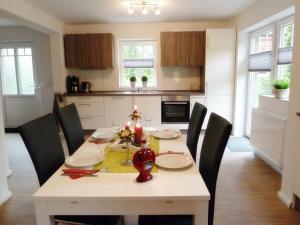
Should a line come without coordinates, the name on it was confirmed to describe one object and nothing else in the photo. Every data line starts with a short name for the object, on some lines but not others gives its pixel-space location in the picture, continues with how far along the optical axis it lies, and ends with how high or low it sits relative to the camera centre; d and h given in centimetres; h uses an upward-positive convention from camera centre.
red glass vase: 128 -44
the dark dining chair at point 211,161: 141 -52
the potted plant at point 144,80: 516 -2
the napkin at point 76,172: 141 -54
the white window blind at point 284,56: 318 +29
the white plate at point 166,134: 218 -50
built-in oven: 484 -61
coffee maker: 507 -8
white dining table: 118 -59
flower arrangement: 150 -34
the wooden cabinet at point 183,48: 484 +61
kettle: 518 -13
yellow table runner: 148 -54
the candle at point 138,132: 179 -39
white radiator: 287 -76
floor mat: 404 -117
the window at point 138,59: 529 +44
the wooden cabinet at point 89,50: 492 +60
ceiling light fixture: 363 +115
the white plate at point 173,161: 151 -53
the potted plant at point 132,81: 518 -4
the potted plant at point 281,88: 297 -13
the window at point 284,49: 323 +38
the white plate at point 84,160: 155 -53
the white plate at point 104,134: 217 -50
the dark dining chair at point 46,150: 148 -47
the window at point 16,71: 557 +23
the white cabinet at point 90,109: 491 -59
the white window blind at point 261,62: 376 +27
